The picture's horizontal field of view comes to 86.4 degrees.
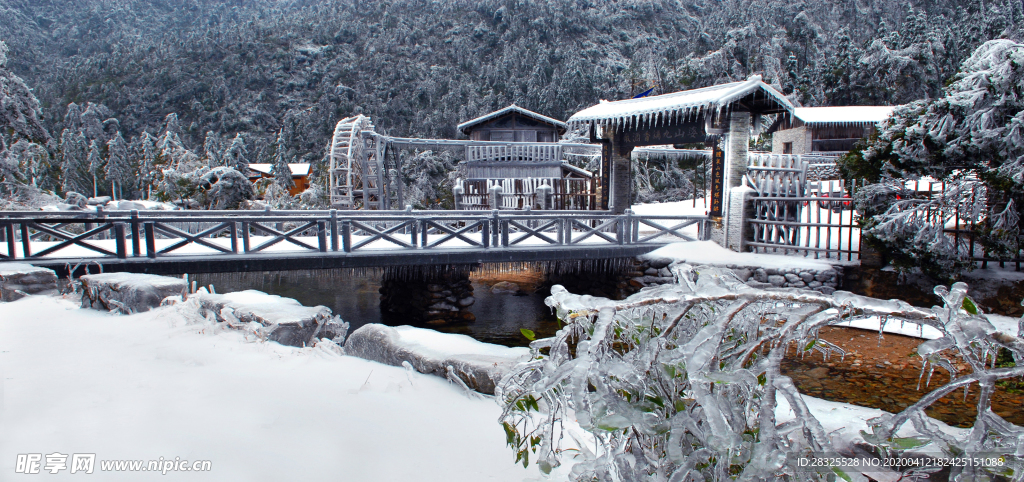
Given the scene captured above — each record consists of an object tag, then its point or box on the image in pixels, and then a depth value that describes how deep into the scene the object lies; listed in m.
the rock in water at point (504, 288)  13.12
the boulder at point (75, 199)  23.98
